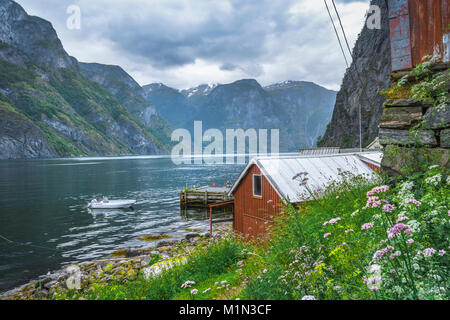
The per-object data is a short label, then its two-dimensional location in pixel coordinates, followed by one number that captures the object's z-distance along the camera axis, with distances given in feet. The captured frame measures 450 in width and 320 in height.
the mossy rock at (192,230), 101.40
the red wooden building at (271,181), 55.72
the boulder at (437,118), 18.06
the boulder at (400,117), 19.83
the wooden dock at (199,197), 143.13
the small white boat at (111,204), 133.69
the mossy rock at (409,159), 17.99
